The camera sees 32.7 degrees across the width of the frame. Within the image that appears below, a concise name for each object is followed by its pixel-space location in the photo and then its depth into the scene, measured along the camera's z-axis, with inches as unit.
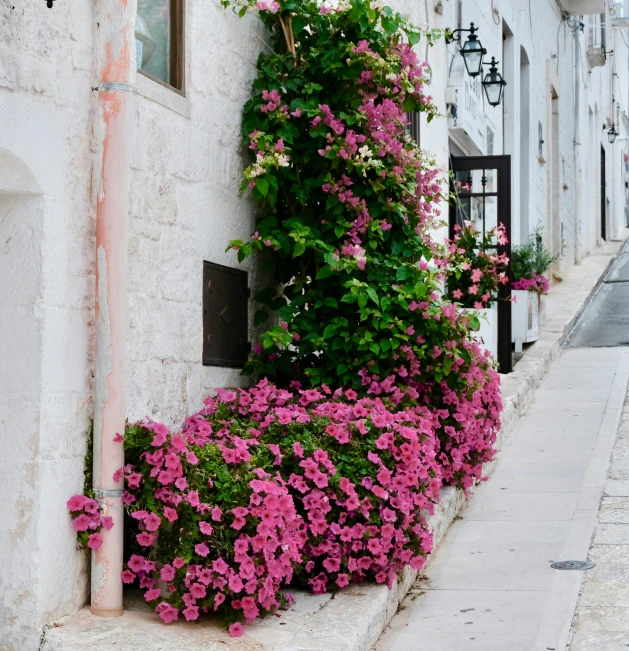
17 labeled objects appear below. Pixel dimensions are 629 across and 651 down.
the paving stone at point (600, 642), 167.9
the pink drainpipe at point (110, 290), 163.3
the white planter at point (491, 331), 404.2
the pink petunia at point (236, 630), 156.5
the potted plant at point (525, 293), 472.1
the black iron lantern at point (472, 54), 424.2
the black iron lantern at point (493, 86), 462.9
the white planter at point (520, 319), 470.6
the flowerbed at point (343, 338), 179.8
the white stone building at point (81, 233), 154.2
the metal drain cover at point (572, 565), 209.2
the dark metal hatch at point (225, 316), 212.5
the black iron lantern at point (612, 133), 1087.4
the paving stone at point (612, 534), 223.8
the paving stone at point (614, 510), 239.8
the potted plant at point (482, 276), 376.4
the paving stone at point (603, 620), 176.0
